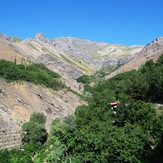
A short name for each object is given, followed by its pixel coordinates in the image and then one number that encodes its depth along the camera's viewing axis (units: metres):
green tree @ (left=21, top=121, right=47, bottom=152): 49.19
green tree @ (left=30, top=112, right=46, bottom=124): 56.54
